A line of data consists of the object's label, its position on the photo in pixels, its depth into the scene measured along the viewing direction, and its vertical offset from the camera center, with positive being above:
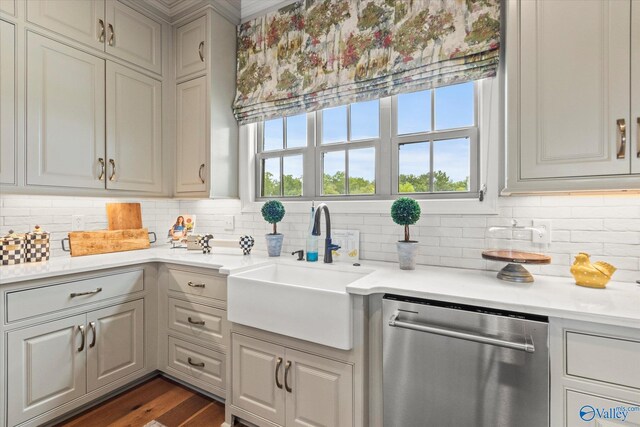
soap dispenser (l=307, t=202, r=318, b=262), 2.09 -0.24
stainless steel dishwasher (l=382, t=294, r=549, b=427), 1.13 -0.60
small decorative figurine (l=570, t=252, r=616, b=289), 1.36 -0.27
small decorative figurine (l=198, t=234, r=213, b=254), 2.50 -0.25
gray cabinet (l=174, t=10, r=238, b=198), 2.47 +0.85
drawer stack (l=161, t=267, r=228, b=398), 2.00 -0.78
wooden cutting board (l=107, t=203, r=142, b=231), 2.59 -0.03
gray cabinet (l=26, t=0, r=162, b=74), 1.99 +1.33
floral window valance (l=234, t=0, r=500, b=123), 1.71 +1.04
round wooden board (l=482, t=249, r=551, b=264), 1.41 -0.21
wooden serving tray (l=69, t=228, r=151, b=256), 2.27 -0.22
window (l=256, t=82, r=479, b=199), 1.94 +0.45
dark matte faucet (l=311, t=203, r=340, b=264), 1.99 -0.12
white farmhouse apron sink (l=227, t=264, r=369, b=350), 1.41 -0.47
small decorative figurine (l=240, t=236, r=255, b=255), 2.37 -0.24
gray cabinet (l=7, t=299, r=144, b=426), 1.65 -0.86
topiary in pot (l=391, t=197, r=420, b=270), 1.74 -0.05
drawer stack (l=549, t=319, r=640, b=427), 1.02 -0.55
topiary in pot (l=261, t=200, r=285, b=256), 2.25 -0.04
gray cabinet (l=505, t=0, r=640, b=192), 1.26 +0.50
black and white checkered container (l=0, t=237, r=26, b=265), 1.90 -0.23
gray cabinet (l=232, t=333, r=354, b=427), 1.46 -0.88
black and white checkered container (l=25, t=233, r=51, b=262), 2.03 -0.23
